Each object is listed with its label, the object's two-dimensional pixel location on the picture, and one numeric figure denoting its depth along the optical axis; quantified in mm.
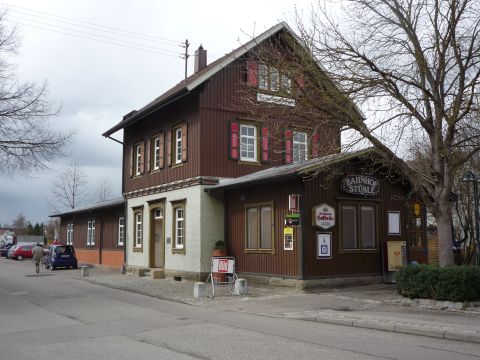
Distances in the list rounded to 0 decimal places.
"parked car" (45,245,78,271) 34375
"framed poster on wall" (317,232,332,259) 18628
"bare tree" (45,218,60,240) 75812
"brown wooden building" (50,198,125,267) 32500
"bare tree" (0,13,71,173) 21531
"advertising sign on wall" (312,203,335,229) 18609
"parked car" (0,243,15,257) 60009
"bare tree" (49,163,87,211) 61941
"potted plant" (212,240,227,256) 21766
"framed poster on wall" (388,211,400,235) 20844
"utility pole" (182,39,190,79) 36228
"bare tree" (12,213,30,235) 149800
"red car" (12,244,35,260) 51312
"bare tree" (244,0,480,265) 13750
